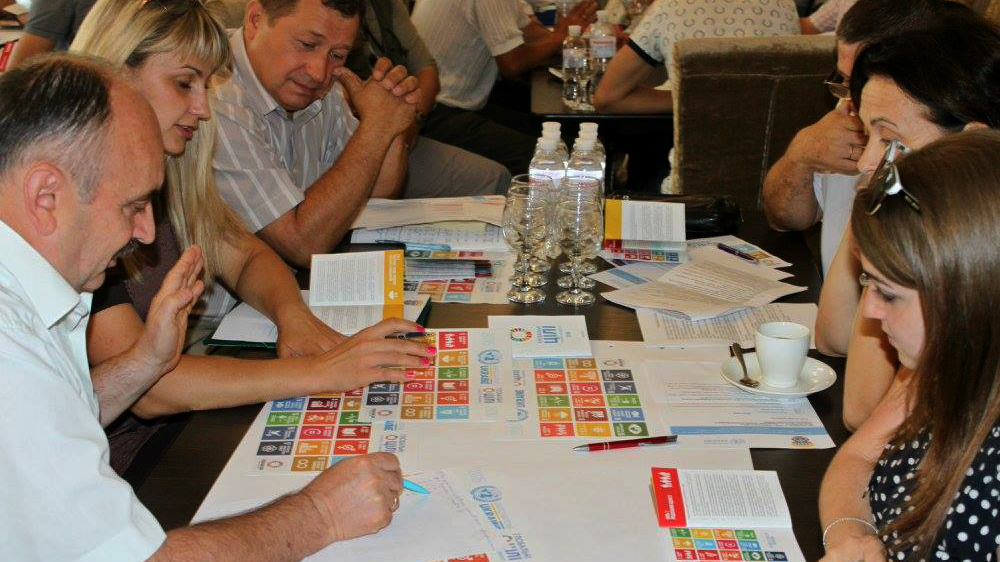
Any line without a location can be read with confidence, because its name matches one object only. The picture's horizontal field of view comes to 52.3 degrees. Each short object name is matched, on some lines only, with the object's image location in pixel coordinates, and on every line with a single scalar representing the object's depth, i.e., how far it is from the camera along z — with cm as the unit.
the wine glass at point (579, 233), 200
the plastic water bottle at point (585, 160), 226
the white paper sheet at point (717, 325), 183
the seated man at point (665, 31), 338
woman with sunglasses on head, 155
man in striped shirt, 234
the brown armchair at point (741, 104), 313
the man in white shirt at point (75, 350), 107
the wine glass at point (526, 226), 202
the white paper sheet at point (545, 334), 177
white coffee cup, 162
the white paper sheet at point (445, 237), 228
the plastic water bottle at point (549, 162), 225
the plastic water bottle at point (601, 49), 387
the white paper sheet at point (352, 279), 199
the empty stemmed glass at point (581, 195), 203
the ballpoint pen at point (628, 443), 147
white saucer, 162
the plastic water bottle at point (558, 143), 226
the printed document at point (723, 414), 151
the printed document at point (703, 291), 195
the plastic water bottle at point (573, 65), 377
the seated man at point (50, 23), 365
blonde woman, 164
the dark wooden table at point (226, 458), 133
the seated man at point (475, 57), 417
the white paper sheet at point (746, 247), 221
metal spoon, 164
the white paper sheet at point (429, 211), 236
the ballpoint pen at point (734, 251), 223
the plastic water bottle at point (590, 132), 228
